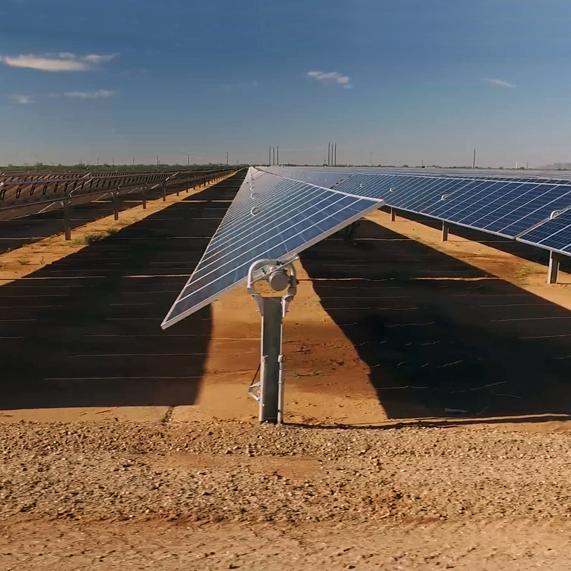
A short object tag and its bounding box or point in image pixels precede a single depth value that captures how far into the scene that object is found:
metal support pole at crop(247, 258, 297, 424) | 9.93
